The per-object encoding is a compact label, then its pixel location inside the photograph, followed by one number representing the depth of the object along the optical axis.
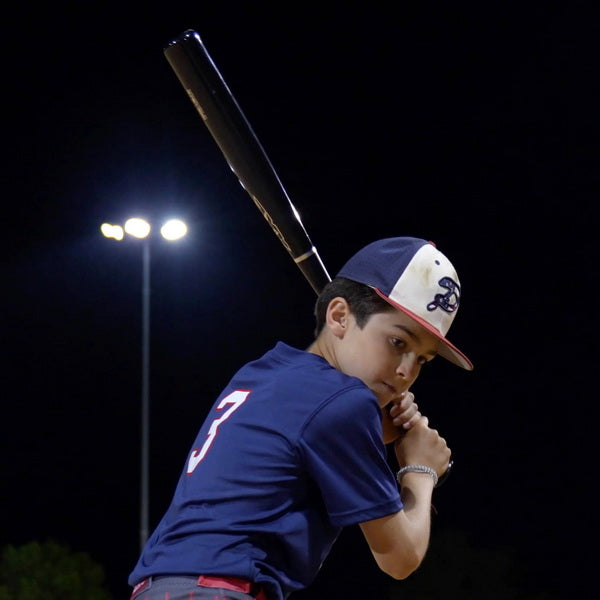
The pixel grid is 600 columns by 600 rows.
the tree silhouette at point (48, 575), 12.91
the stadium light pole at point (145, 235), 12.68
